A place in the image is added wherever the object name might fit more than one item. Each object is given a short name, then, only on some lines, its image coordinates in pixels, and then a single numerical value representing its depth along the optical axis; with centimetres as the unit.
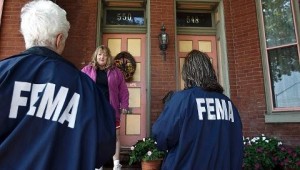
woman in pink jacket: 393
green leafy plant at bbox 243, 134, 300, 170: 450
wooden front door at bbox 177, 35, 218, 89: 622
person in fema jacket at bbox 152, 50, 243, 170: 199
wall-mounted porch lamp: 573
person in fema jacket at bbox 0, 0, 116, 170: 128
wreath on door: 591
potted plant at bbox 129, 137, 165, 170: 450
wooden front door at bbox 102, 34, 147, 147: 573
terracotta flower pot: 448
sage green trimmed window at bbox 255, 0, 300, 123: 502
